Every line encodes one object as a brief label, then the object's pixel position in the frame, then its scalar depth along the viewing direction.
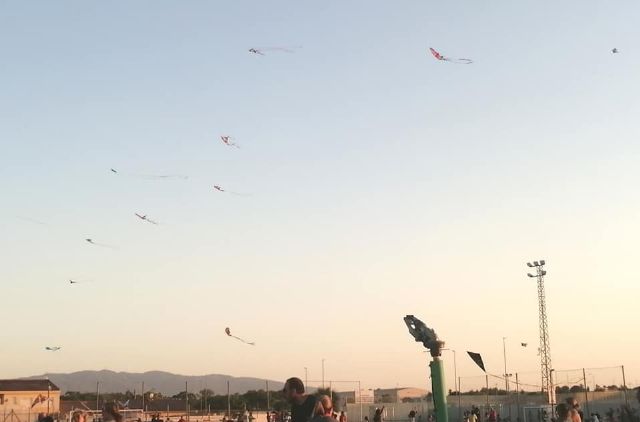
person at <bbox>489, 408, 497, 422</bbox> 42.53
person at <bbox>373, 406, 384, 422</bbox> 27.44
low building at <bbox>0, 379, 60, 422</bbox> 70.62
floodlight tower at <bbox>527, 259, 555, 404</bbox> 59.53
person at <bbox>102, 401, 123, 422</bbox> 9.98
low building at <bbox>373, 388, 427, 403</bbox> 68.59
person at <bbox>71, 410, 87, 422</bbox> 12.27
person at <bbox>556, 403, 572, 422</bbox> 13.37
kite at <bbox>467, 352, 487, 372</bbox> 16.97
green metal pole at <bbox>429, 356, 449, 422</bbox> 14.52
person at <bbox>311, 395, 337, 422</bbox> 8.05
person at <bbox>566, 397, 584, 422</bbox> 13.84
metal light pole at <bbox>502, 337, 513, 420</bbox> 49.59
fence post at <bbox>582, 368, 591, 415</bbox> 43.28
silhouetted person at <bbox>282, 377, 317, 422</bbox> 9.48
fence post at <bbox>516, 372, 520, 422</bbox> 46.96
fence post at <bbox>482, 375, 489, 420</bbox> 49.68
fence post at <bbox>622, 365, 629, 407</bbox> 41.42
